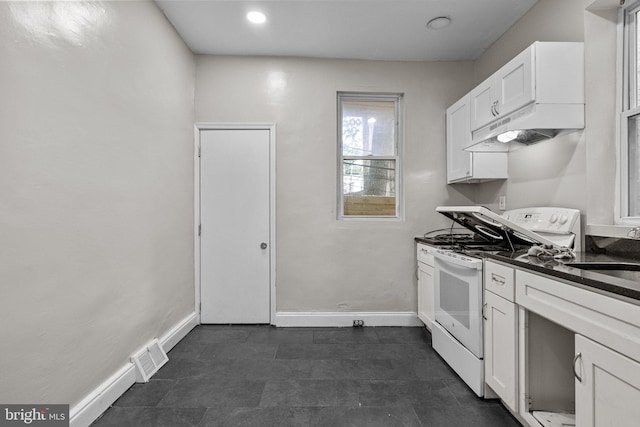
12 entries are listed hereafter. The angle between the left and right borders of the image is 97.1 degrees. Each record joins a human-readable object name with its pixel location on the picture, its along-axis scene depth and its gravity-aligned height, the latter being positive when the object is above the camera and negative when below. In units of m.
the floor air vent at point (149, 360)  2.04 -1.14
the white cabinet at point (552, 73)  1.83 +0.91
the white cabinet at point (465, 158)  2.63 +0.53
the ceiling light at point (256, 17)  2.43 +1.72
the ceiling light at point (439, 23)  2.49 +1.71
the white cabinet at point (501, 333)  1.58 -0.71
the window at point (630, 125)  1.78 +0.56
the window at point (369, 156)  3.27 +0.66
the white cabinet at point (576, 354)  0.98 -0.61
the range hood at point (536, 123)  1.83 +0.61
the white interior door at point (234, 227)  3.13 -0.16
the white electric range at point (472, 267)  1.86 -0.40
